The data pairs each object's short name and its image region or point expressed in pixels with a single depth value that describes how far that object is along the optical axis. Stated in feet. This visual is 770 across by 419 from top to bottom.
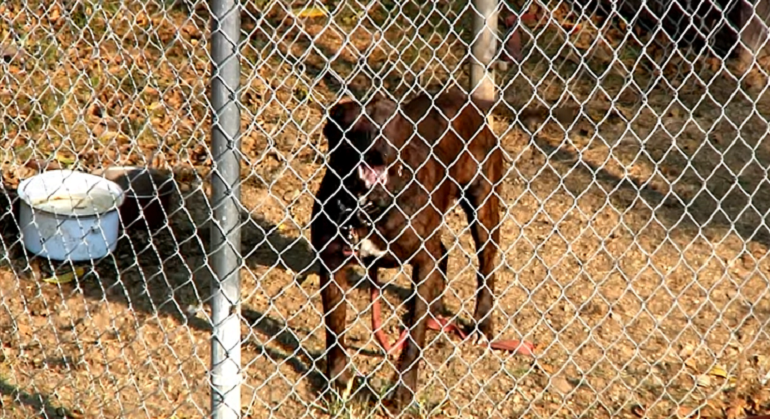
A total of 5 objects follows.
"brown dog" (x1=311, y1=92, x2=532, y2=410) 26.86
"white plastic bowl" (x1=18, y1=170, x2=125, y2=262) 34.71
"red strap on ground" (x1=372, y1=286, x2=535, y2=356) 31.04
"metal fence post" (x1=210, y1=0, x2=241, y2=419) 20.49
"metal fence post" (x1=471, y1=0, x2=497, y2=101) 38.09
